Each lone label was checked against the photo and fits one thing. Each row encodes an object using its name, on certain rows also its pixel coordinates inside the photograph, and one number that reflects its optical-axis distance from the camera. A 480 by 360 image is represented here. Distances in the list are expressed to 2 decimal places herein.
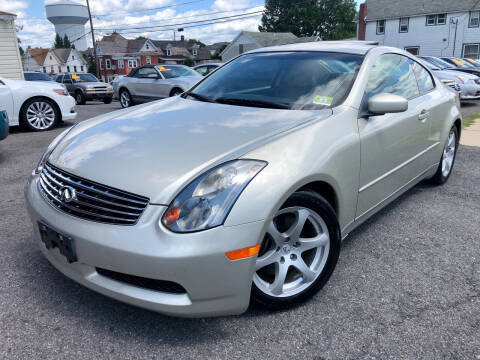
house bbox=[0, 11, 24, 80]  14.90
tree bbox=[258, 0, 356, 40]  59.78
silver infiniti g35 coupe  1.86
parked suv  18.30
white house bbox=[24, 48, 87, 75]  78.44
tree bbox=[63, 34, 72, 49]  91.37
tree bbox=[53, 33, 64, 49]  92.20
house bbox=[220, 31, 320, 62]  45.56
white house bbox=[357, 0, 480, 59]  32.25
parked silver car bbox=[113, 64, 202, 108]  11.92
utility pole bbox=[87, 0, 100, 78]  33.68
